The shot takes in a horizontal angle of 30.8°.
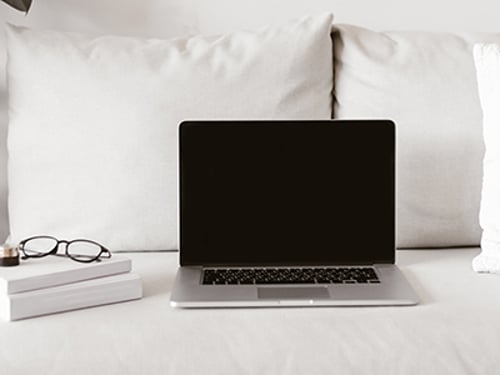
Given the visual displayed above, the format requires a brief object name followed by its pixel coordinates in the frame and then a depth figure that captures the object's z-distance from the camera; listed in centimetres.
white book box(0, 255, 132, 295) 139
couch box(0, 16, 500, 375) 129
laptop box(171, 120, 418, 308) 170
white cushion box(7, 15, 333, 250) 180
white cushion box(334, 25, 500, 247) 184
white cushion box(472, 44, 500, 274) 167
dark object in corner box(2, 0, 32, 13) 194
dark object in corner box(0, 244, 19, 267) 147
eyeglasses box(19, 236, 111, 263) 175
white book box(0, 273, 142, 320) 138
